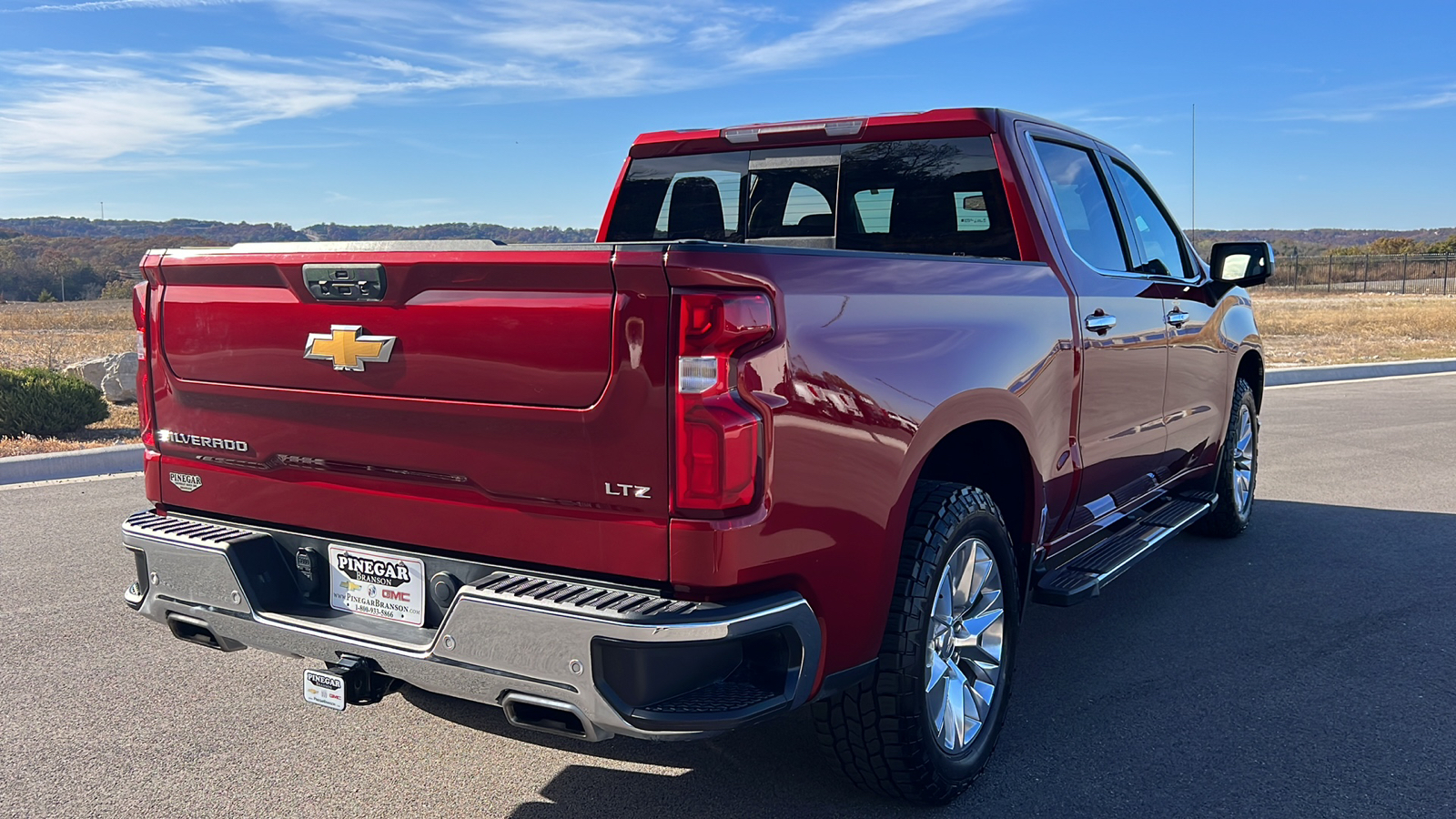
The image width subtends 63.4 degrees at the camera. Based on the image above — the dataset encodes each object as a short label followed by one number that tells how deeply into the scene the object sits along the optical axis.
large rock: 13.88
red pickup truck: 2.63
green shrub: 11.00
